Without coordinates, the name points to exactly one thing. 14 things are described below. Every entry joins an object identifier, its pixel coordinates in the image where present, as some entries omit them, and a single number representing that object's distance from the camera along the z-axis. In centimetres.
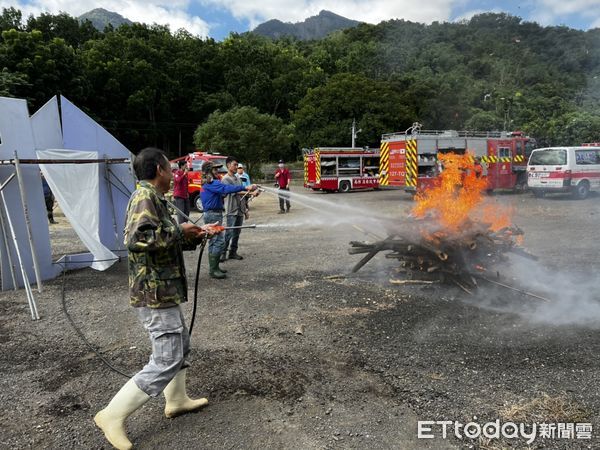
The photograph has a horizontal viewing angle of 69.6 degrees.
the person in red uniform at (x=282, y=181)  1617
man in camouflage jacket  285
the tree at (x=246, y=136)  3325
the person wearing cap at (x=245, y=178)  1117
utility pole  3852
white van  1722
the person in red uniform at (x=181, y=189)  1139
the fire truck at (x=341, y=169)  2511
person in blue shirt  732
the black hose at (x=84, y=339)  414
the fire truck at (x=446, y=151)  1922
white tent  689
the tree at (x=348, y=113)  3991
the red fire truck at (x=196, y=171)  1673
